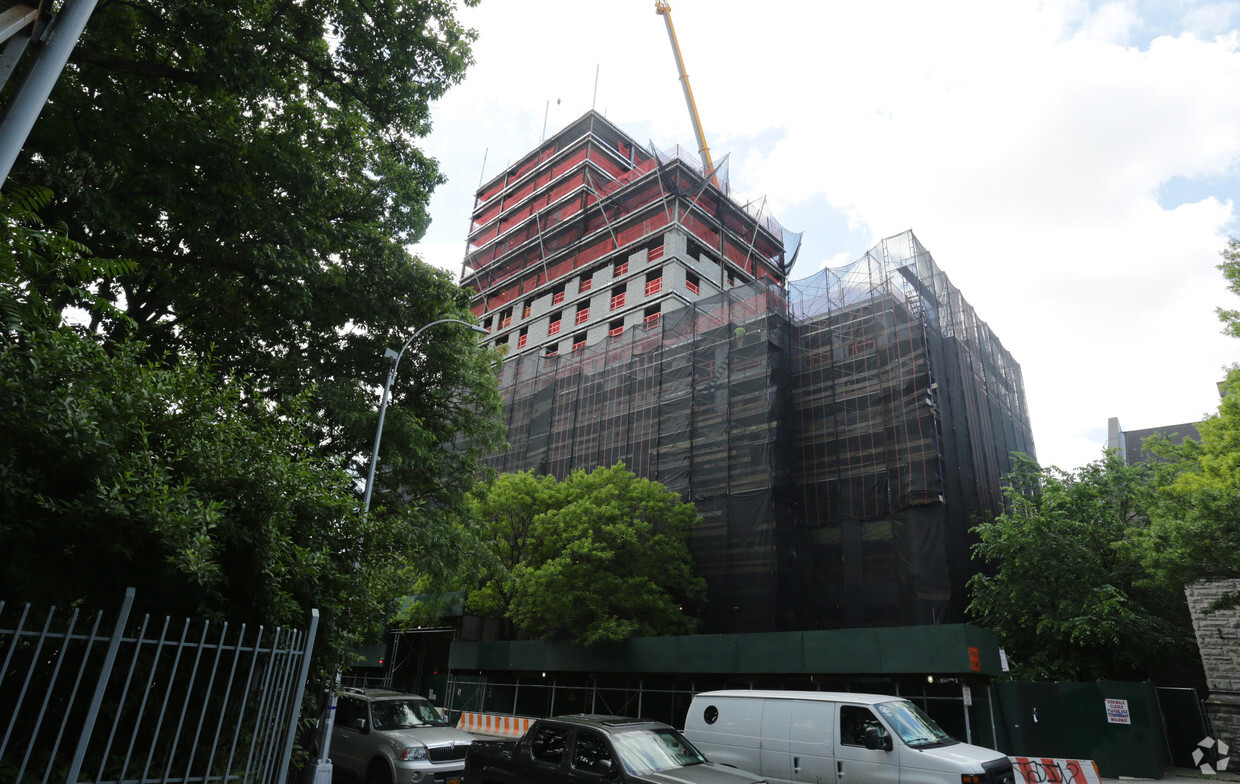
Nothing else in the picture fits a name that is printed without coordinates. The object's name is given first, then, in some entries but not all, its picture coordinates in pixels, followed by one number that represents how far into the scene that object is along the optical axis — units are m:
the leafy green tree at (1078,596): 21.20
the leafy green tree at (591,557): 24.36
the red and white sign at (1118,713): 17.53
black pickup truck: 7.95
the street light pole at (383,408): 14.81
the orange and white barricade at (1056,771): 12.20
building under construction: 25.06
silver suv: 10.83
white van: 9.48
